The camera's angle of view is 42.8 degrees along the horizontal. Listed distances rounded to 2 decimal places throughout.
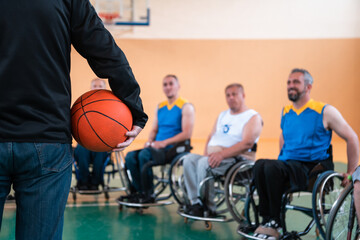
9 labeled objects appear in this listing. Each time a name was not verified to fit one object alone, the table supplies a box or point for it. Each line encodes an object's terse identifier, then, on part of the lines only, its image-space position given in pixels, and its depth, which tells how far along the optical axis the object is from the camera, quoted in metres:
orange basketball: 1.52
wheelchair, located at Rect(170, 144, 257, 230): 3.28
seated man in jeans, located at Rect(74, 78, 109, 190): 4.47
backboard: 9.62
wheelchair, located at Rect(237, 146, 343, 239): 2.74
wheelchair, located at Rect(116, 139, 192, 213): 3.99
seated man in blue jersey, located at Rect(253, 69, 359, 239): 2.93
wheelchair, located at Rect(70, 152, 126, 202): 4.43
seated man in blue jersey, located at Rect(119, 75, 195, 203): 4.06
